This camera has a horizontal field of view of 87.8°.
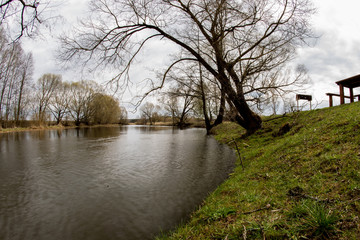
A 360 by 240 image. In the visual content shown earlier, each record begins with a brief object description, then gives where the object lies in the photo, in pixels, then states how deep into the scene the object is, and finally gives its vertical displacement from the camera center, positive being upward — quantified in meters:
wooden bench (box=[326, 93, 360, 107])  11.39 +1.31
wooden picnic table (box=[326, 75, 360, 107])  9.69 +1.79
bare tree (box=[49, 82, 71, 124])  45.94 +6.31
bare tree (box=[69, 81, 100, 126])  51.25 +6.69
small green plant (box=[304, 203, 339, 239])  2.01 -1.19
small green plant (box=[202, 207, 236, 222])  3.17 -1.60
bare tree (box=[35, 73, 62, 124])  38.96 +7.89
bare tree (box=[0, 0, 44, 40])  5.34 +3.43
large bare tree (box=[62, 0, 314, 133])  9.52 +4.72
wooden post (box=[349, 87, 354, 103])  10.70 +1.25
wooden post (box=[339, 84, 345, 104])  10.41 +1.24
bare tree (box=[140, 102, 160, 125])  90.00 +5.38
